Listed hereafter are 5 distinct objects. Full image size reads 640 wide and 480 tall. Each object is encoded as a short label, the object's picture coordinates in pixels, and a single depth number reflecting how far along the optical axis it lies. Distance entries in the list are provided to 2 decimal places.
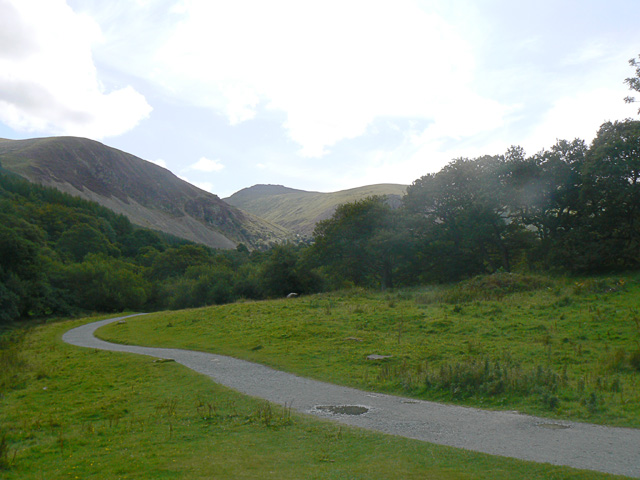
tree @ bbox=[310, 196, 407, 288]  55.62
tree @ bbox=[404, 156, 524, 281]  50.94
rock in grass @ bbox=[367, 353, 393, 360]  16.99
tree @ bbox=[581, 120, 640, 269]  38.47
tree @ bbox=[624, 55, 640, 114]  20.20
